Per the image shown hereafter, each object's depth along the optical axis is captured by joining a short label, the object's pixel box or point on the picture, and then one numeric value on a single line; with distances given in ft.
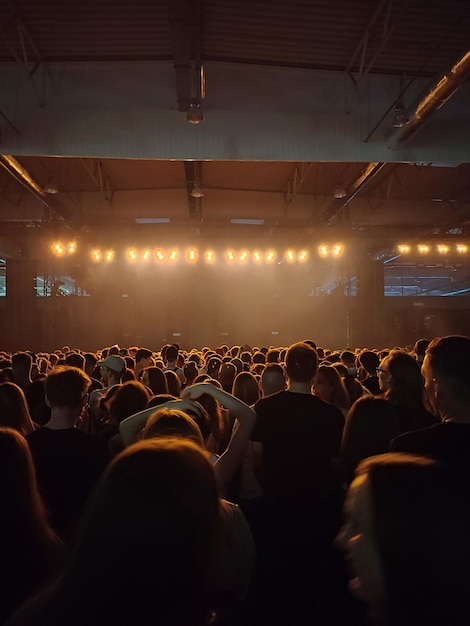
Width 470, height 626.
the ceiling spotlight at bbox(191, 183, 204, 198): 37.56
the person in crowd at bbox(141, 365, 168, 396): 16.49
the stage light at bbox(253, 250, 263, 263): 58.14
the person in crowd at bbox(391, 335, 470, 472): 5.90
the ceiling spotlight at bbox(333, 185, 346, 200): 38.17
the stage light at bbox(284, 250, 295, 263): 56.23
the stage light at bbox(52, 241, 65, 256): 50.55
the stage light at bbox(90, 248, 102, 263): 55.06
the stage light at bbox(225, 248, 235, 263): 56.75
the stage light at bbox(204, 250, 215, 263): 56.54
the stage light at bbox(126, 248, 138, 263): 54.05
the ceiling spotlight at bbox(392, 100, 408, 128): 22.59
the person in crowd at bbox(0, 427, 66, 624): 4.67
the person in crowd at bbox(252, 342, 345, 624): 9.79
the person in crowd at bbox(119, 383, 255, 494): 8.46
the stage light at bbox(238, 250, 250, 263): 57.31
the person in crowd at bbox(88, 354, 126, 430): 15.79
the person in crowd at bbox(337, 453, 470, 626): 3.48
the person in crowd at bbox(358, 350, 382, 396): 19.12
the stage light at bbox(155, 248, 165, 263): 55.21
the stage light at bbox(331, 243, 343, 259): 50.30
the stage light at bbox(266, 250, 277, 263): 57.30
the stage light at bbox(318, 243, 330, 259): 51.33
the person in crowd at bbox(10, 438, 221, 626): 2.97
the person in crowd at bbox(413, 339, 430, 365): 23.75
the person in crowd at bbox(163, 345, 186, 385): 27.20
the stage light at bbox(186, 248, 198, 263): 53.81
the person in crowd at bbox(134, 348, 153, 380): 27.35
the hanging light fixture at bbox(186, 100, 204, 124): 21.70
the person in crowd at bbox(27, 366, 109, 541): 7.95
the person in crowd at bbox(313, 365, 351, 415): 14.79
